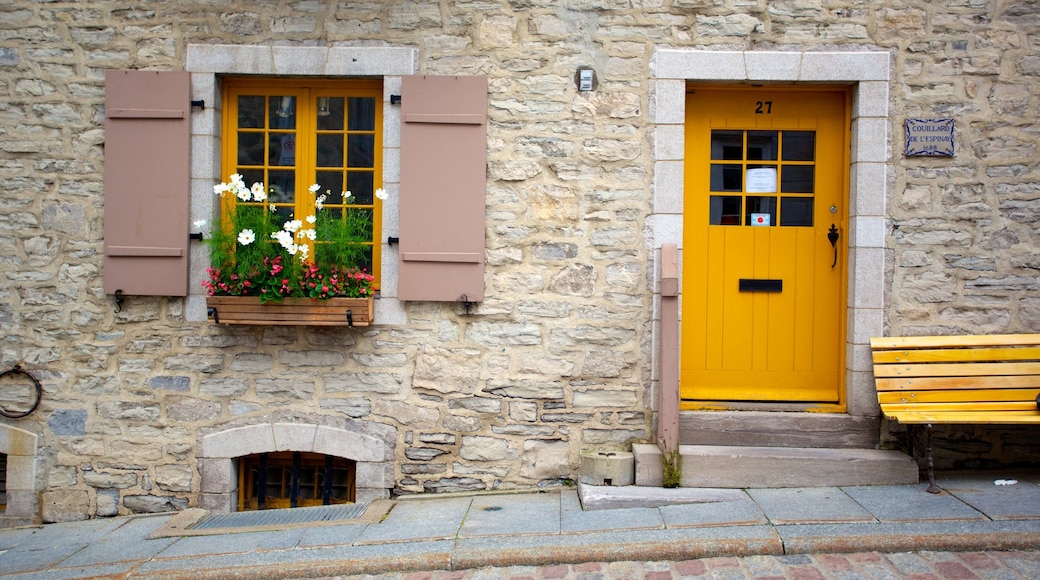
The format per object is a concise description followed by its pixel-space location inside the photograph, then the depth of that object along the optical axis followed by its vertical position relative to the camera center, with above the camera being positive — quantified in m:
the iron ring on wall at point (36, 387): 5.00 -0.68
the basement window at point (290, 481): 5.09 -1.27
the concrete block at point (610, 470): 4.65 -1.07
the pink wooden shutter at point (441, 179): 4.86 +0.65
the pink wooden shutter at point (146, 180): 4.91 +0.62
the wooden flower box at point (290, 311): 4.67 -0.16
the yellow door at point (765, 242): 5.03 +0.30
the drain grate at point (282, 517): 4.64 -1.39
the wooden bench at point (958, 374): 4.64 -0.47
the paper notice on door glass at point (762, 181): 5.04 +0.69
